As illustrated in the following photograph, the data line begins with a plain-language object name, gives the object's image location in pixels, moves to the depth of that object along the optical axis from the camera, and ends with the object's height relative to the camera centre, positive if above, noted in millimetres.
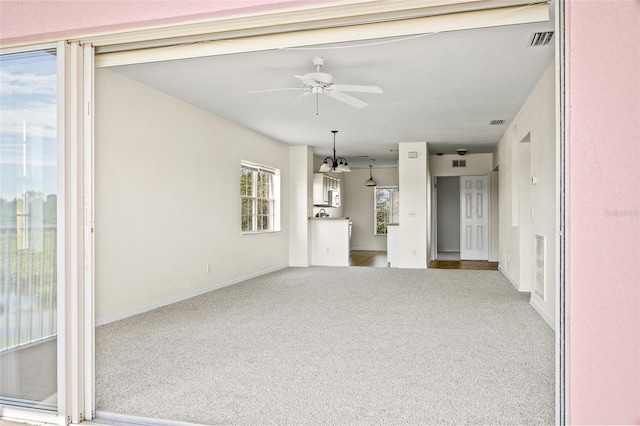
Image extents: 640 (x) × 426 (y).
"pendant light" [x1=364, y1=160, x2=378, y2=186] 12217 +884
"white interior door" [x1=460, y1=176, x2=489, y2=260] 10703 -77
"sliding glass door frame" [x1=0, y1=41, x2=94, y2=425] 2270 -119
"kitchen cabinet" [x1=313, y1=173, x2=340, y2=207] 11188 +631
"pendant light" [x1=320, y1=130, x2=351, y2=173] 8500 +895
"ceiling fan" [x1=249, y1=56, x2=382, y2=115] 4050 +1204
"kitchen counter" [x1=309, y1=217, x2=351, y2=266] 9438 -526
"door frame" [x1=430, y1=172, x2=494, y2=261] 10594 +52
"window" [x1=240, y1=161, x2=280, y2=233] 7629 +322
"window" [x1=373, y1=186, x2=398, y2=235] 13516 +181
